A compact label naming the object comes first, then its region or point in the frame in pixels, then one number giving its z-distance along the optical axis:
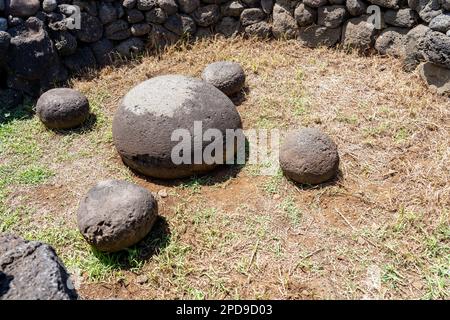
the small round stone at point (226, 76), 5.07
